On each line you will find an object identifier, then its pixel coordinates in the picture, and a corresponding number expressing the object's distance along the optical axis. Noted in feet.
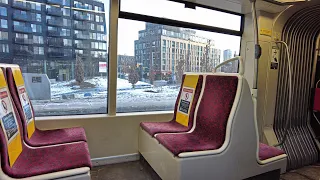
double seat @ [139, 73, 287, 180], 5.33
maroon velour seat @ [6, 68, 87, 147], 5.54
